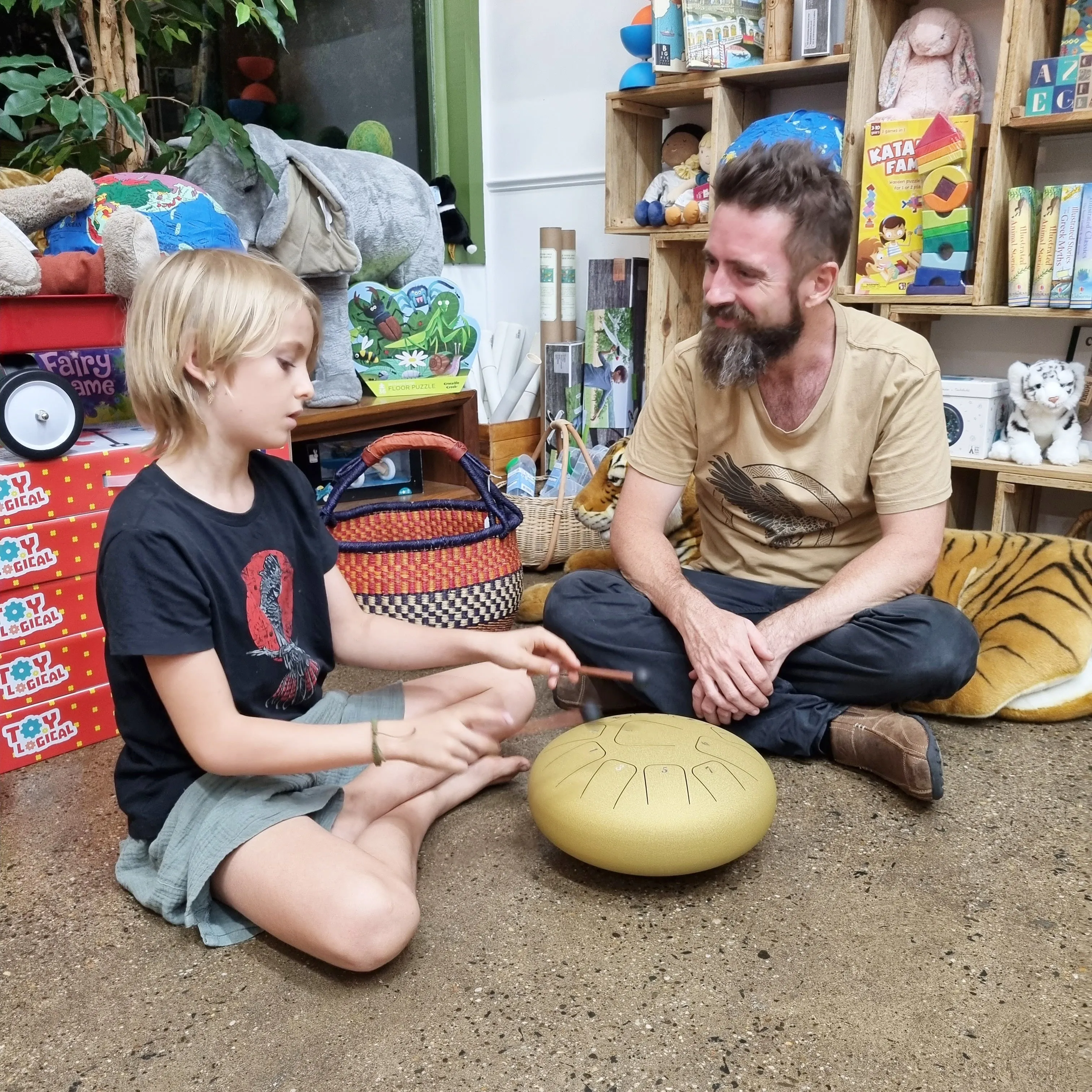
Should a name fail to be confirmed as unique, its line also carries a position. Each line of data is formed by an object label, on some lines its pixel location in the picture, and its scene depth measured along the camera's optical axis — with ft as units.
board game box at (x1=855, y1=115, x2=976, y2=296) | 7.18
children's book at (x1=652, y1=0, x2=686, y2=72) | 8.04
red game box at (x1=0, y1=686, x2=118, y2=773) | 5.03
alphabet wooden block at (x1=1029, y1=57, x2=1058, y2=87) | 6.57
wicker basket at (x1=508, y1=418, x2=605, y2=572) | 7.89
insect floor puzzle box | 8.58
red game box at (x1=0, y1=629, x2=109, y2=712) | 4.96
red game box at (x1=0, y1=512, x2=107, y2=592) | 4.87
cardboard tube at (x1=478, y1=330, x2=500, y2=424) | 10.12
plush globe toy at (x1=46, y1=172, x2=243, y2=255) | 6.12
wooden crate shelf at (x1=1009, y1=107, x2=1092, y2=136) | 6.47
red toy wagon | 4.75
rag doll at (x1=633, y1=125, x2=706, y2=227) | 8.50
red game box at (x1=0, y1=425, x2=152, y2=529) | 4.83
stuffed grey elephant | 7.43
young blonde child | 3.39
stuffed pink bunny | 7.21
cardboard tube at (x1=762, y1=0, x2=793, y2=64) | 7.61
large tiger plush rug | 5.40
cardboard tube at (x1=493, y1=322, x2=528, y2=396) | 10.26
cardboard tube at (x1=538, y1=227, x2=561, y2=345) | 9.48
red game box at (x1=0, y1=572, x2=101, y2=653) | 4.93
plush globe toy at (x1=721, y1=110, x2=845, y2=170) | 7.43
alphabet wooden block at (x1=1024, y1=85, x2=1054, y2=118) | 6.60
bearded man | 4.78
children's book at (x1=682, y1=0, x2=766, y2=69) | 7.79
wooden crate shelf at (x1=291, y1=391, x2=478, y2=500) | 7.85
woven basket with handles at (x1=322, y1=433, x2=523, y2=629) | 6.15
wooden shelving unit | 6.77
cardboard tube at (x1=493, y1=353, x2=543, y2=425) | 9.98
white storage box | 7.36
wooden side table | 6.89
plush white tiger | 7.00
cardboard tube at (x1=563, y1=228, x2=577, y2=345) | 9.56
